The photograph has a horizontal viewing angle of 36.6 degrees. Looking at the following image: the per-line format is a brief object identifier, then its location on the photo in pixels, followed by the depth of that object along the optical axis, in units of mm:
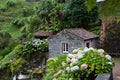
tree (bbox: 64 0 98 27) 10894
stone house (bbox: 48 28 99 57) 9792
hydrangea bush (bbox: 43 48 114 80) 4099
